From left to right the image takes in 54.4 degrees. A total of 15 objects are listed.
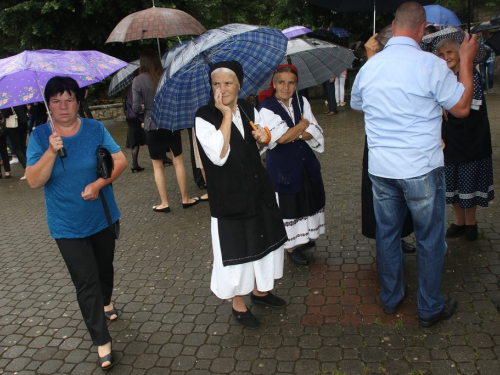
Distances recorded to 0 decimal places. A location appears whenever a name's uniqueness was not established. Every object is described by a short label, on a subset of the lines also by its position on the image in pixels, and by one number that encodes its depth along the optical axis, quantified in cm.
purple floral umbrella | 354
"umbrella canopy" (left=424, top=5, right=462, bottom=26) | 775
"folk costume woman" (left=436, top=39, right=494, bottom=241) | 436
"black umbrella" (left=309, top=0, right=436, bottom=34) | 434
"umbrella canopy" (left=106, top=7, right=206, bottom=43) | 655
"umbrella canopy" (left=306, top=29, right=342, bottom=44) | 1131
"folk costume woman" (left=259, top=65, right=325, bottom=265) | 424
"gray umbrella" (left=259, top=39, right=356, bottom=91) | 482
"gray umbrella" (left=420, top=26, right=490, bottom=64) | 457
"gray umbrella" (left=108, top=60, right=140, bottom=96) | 834
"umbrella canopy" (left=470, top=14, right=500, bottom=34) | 542
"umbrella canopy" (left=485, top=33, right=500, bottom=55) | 428
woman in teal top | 332
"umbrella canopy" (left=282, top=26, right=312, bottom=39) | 1089
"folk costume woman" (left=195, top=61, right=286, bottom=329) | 338
